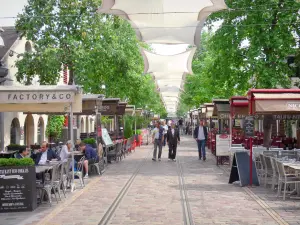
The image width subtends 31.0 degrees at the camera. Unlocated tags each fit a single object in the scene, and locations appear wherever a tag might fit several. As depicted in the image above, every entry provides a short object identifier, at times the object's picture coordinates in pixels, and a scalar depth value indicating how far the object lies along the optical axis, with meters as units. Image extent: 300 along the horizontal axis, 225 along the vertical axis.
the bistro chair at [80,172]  15.51
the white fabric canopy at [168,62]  25.12
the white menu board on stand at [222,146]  22.91
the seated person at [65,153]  16.25
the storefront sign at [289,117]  21.66
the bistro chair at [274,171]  13.85
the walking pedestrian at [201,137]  24.47
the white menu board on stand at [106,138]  23.28
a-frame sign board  15.53
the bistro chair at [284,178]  12.89
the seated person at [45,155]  15.66
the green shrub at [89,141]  21.33
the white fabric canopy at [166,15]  13.57
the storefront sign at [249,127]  17.94
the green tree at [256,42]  23.08
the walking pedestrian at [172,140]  24.94
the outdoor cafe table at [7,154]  18.75
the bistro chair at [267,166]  14.85
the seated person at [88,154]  18.01
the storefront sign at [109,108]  24.35
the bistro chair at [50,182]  12.18
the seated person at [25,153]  14.73
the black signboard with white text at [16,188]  11.46
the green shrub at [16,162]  11.46
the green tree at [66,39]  25.64
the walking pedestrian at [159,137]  24.77
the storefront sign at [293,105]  14.12
